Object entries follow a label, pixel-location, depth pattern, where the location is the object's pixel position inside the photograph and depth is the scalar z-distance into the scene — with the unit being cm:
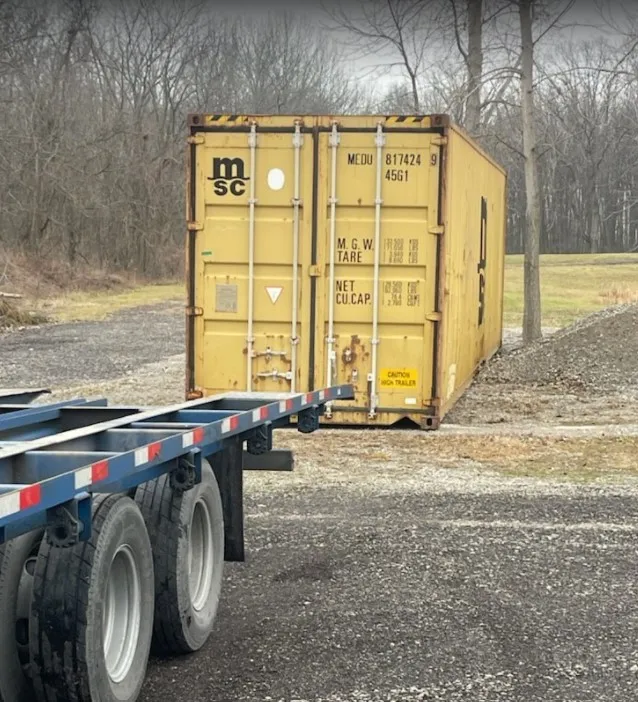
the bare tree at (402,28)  2323
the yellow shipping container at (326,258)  1093
